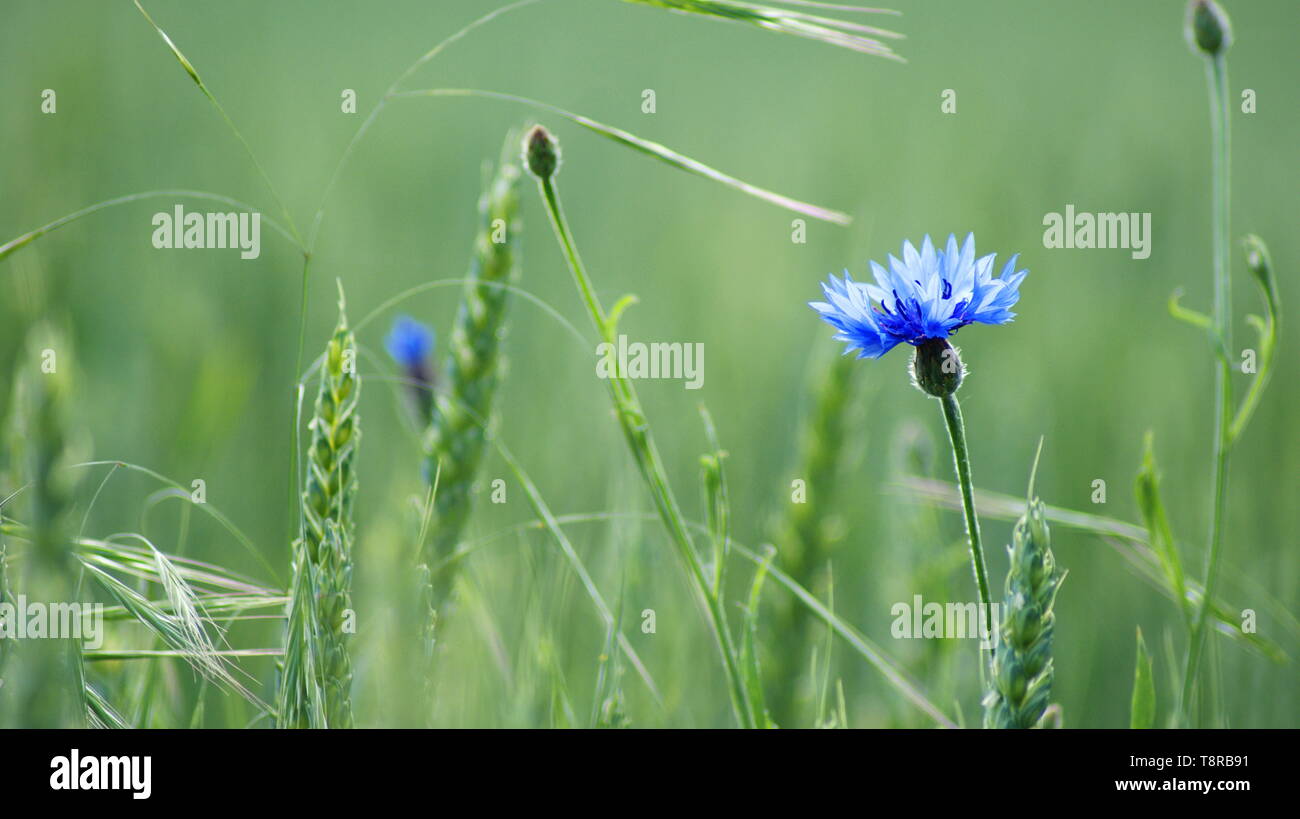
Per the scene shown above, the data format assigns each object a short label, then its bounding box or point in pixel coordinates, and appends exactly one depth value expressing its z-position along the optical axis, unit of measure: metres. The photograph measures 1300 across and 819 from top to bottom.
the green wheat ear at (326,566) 1.00
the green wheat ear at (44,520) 0.95
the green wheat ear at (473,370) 1.08
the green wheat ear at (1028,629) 0.99
